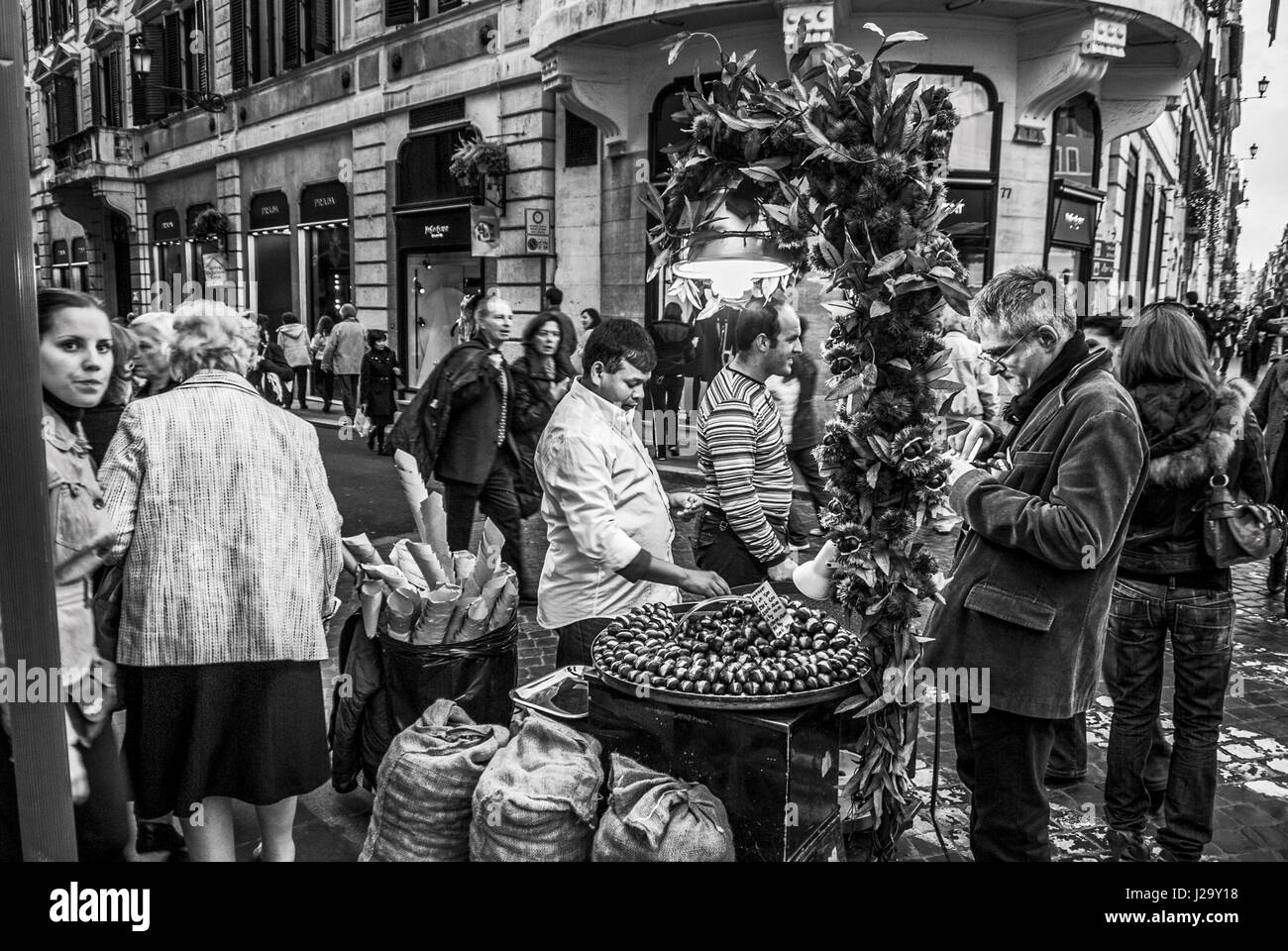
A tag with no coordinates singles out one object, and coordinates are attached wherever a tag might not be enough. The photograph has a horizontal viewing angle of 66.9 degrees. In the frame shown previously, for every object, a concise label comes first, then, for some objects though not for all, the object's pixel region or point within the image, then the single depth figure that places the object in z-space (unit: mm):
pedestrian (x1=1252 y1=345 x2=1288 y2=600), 6480
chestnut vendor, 3449
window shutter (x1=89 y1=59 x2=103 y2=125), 28278
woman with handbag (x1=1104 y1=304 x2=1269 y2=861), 3307
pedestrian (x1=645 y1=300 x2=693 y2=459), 11195
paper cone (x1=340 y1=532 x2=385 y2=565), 3600
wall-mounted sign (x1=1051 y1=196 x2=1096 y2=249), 12523
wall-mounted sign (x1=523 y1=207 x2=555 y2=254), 14266
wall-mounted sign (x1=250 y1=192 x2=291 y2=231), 20928
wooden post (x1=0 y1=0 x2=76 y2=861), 1913
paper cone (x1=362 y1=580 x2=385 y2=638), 3545
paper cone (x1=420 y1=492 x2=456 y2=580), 5664
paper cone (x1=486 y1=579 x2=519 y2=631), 3709
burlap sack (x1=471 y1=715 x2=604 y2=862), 2709
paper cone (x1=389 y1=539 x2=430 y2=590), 3680
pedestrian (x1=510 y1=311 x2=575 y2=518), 6277
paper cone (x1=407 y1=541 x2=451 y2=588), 3684
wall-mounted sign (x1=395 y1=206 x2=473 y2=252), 16125
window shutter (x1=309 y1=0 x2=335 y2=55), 18344
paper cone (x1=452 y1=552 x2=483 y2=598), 3729
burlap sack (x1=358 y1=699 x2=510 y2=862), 2898
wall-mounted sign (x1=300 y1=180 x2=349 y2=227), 19047
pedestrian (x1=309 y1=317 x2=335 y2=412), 17617
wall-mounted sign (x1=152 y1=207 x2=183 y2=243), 26047
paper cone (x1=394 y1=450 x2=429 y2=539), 5887
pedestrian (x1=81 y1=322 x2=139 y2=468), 3919
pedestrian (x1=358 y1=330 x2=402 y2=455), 12820
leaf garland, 2537
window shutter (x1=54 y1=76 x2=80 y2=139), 29406
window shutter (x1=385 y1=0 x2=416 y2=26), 16453
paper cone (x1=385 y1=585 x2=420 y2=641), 3555
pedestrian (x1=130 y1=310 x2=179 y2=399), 3842
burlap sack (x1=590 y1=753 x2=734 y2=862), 2562
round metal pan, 2611
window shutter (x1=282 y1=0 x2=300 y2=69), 19453
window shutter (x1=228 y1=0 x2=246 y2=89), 21266
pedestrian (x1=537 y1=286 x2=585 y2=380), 6742
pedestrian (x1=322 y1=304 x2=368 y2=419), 14898
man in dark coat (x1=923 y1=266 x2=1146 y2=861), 2686
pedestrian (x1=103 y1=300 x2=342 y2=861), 2701
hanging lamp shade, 2852
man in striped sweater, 3990
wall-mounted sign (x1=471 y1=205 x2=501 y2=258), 15148
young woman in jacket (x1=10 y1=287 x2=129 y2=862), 2564
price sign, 2902
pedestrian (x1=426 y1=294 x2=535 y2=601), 5945
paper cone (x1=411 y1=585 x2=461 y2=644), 3578
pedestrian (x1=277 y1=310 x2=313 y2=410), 16922
